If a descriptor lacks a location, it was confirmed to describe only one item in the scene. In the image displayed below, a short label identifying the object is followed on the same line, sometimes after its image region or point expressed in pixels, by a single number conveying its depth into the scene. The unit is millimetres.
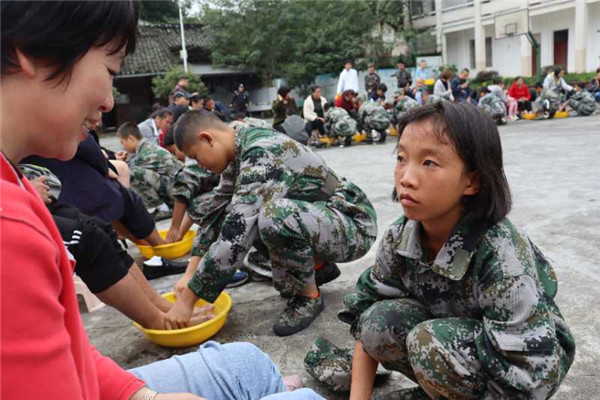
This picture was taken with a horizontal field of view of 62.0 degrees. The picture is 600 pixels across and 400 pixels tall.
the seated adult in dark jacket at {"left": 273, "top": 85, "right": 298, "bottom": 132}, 8422
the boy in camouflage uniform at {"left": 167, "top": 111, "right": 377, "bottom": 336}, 2057
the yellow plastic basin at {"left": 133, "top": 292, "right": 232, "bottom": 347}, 1991
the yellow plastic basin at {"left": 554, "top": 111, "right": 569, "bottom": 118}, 11109
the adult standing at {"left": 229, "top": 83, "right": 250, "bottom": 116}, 15203
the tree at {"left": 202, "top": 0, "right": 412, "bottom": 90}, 19234
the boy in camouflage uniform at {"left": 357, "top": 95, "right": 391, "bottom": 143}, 9438
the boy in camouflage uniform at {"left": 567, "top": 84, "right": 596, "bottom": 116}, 10523
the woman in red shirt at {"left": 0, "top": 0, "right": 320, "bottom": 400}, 575
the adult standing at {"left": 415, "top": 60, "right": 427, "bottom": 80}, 13066
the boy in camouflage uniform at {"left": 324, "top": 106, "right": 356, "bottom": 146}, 9430
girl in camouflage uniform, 1213
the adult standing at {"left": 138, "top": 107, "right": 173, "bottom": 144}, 5550
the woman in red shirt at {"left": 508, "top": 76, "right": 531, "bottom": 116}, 11539
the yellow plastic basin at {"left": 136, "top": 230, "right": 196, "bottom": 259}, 3283
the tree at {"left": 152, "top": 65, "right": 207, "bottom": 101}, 16391
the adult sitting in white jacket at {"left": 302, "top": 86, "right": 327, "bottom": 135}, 10141
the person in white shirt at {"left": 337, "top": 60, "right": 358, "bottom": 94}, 11703
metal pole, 17453
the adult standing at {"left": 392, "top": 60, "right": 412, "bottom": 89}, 11989
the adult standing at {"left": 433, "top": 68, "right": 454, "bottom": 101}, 10258
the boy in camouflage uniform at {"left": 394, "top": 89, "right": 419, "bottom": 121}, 9541
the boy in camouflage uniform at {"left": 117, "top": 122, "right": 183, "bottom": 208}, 4336
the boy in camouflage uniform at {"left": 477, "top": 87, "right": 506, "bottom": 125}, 10352
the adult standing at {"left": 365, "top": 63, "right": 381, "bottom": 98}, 12298
